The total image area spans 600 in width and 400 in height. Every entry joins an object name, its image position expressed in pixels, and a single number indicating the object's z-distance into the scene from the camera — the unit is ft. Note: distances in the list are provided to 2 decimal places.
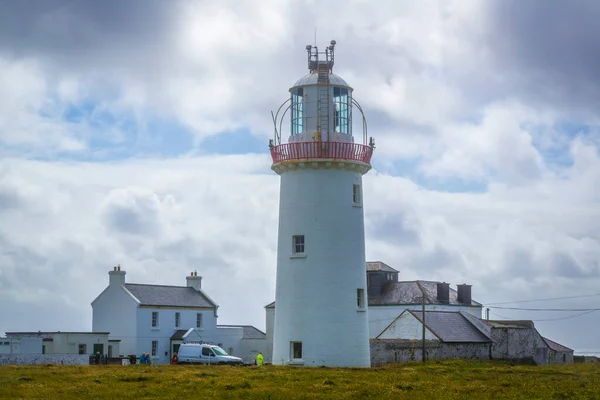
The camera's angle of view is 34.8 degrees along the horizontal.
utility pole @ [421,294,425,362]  197.54
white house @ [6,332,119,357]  207.00
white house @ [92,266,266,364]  240.53
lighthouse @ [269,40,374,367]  141.28
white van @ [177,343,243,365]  180.65
